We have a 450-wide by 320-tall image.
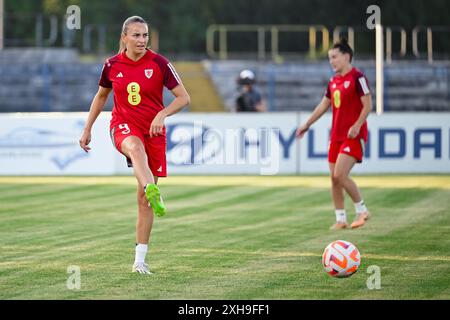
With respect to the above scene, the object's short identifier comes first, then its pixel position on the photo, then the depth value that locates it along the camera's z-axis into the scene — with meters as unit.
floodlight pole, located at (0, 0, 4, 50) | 39.97
